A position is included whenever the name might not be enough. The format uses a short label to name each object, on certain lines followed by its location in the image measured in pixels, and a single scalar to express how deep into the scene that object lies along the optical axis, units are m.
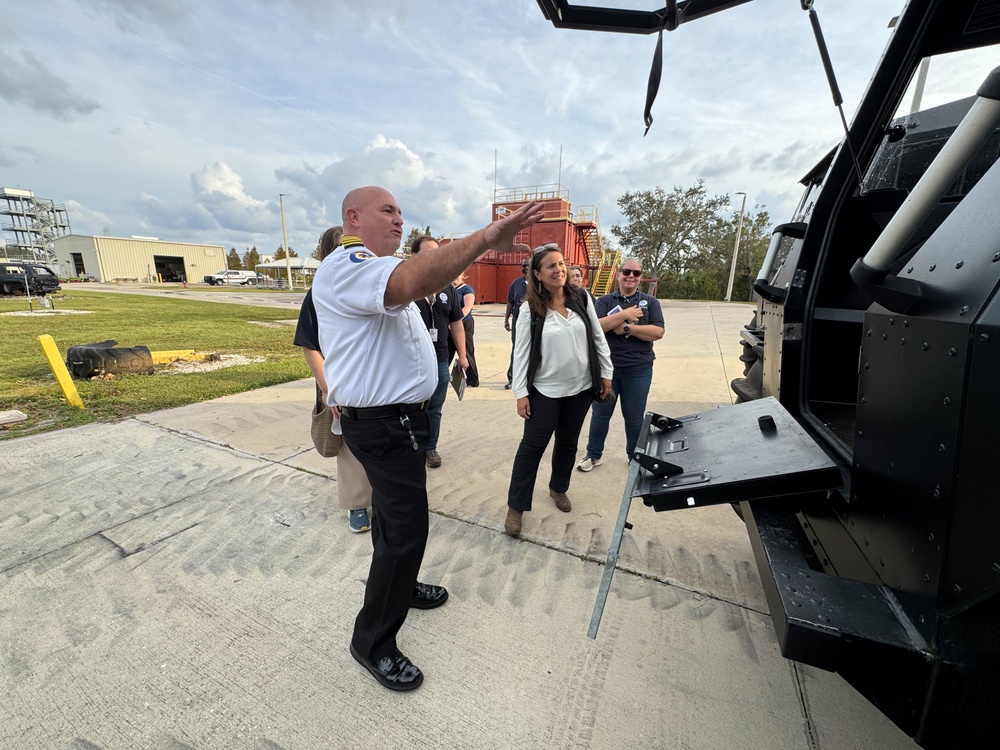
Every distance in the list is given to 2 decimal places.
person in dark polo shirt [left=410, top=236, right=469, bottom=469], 3.41
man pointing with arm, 1.66
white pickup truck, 50.66
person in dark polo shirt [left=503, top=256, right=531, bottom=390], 5.74
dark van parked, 22.80
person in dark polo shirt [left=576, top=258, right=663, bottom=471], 3.37
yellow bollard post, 4.98
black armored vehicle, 0.91
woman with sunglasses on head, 2.74
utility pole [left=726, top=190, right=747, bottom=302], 29.47
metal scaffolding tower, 60.94
